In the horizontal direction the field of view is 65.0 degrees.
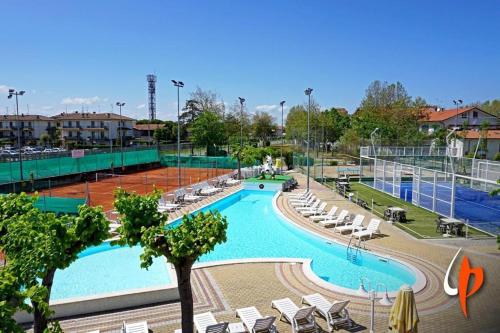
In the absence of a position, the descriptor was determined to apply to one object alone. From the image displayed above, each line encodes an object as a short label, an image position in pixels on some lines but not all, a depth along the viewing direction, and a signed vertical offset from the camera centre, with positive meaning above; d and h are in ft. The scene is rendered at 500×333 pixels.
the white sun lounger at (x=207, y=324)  28.40 -14.50
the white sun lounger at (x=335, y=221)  63.10 -13.60
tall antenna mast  450.25 +48.35
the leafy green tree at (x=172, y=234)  24.62 -6.27
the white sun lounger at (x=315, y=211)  70.59 -13.49
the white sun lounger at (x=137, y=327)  29.68 -14.56
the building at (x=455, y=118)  199.00 +9.74
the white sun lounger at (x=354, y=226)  59.17 -13.48
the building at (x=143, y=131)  336.90 +4.36
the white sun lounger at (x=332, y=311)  31.86 -14.39
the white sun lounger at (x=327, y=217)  65.87 -13.49
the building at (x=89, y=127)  290.76 +6.56
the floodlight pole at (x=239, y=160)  114.01 -6.91
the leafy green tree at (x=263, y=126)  286.93 +7.73
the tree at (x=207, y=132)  199.01 +2.20
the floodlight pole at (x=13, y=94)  110.01 +11.77
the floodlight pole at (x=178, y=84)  97.45 +13.07
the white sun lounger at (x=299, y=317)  30.63 -14.40
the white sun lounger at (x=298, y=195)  84.07 -13.38
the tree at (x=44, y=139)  284.82 -2.39
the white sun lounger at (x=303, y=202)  78.48 -13.26
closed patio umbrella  25.02 -11.24
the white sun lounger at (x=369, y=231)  56.03 -13.56
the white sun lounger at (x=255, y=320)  29.63 -14.45
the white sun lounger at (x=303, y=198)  81.92 -12.92
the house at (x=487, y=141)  149.32 -1.51
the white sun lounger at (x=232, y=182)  107.65 -12.52
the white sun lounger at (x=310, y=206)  73.86 -13.33
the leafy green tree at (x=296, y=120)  225.56 +10.38
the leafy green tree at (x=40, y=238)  18.66 -5.73
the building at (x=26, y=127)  296.71 +6.50
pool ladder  50.03 -15.14
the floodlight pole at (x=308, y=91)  96.98 +11.24
